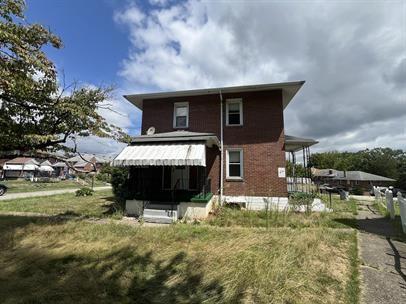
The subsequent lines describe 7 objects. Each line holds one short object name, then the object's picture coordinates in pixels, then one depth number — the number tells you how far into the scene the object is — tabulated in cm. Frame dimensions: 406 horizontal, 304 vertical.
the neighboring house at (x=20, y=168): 6800
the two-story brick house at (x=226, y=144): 1551
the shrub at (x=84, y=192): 2447
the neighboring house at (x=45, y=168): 6598
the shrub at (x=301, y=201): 1434
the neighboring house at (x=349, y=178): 6406
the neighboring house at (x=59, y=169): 7544
